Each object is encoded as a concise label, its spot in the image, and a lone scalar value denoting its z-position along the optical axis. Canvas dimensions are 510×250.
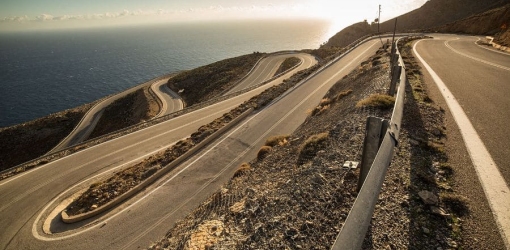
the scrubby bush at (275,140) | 16.69
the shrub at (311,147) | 10.09
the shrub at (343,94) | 18.47
